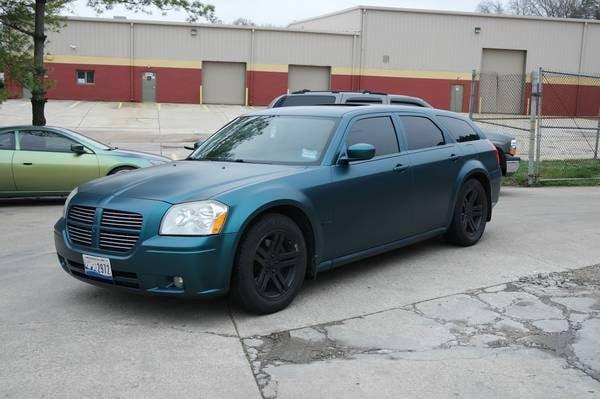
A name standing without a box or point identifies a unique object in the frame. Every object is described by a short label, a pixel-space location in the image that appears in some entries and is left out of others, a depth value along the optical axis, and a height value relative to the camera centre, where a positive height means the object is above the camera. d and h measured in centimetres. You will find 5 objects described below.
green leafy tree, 1395 +147
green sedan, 1036 -99
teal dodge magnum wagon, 465 -80
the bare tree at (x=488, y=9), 8562 +1341
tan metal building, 3866 +313
